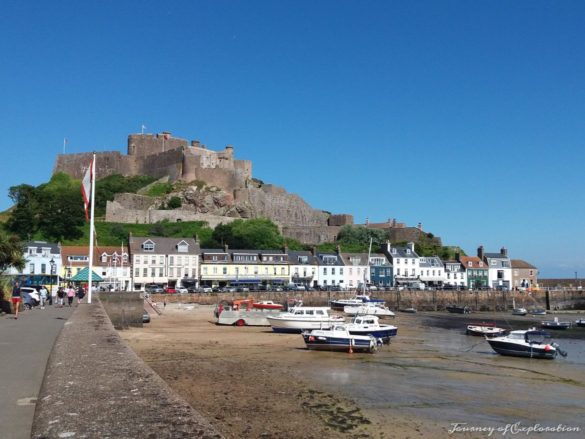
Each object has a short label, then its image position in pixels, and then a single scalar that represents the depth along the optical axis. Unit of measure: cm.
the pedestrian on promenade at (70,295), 2907
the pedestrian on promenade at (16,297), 2053
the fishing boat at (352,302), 5529
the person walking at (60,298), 2869
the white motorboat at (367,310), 4744
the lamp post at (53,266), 5722
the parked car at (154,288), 6050
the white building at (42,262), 5603
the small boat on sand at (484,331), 3569
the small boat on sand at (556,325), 4534
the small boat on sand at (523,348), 2631
